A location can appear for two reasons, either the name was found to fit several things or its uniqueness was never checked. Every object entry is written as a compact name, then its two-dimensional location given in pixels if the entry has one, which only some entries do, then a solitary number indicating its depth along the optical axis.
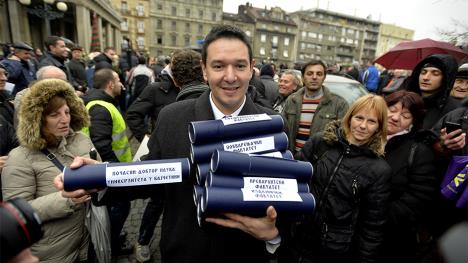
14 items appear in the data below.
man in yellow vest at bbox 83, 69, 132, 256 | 3.06
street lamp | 11.51
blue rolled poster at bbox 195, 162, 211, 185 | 1.21
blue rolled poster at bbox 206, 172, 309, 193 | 1.12
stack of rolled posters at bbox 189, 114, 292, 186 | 1.23
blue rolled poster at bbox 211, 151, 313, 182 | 1.11
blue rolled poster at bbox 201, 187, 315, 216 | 1.08
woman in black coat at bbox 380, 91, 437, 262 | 2.28
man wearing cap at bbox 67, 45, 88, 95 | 7.10
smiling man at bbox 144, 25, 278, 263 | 1.53
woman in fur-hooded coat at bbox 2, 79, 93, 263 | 1.95
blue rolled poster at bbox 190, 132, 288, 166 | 1.24
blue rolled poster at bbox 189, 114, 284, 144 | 1.22
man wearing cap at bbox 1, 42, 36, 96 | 5.21
